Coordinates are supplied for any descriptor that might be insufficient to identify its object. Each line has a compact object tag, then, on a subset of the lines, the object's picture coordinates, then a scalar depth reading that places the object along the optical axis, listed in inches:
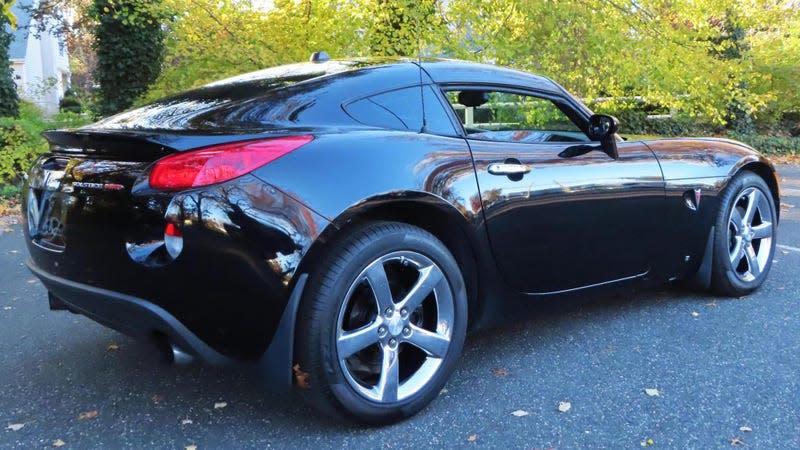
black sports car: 93.8
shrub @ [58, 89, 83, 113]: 890.7
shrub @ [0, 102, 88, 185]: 369.4
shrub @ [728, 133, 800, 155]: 650.2
